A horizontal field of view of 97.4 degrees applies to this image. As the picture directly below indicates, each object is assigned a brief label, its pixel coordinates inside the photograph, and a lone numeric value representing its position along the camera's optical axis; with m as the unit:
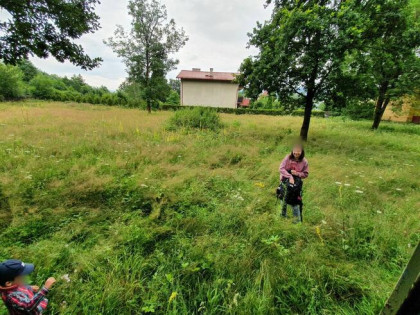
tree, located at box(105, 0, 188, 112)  17.08
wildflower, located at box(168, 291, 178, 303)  1.80
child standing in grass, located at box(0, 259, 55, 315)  1.40
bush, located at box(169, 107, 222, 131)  9.98
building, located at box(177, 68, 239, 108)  29.56
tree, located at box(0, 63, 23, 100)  24.94
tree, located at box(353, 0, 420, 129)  6.59
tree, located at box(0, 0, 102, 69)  3.31
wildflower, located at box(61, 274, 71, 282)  1.93
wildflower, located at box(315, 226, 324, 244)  2.62
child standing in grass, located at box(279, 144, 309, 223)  3.15
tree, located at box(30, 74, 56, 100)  31.67
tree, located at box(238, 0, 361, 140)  6.24
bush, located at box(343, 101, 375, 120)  9.14
